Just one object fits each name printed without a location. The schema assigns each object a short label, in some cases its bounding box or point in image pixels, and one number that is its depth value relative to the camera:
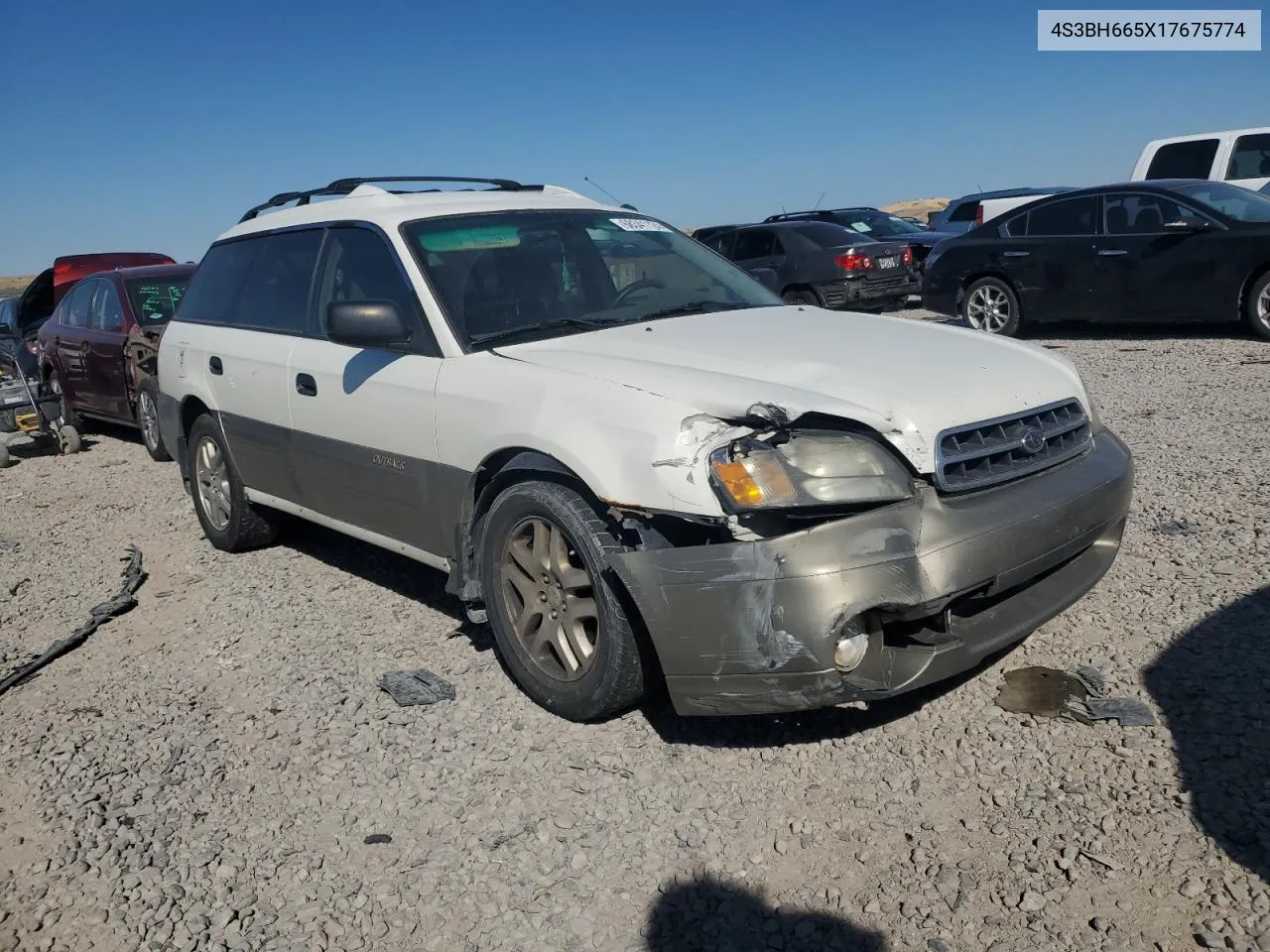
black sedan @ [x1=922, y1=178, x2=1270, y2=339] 9.43
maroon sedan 9.05
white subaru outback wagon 2.94
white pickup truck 13.55
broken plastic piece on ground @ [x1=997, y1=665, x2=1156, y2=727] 3.28
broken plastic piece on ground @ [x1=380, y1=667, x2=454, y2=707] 3.87
